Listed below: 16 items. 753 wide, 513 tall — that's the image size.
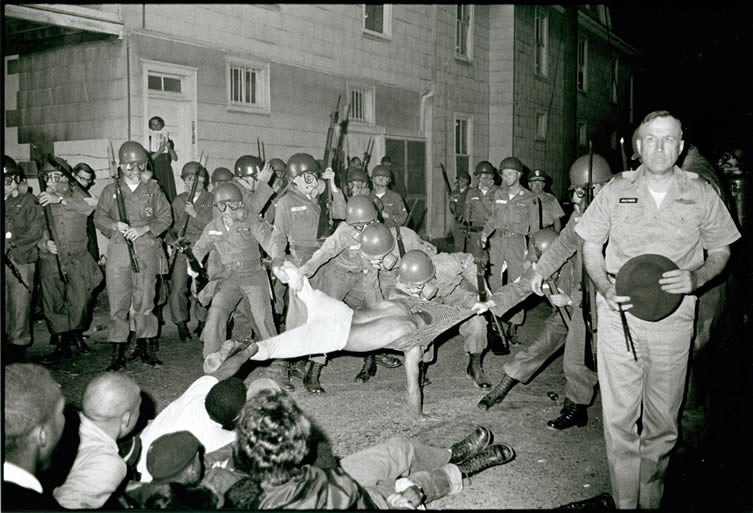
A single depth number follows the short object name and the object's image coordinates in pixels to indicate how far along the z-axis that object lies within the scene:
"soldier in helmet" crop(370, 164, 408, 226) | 10.25
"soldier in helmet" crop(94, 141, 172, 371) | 6.84
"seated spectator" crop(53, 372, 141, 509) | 2.86
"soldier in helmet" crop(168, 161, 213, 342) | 8.20
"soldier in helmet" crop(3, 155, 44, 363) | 7.07
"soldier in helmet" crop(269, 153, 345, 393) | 7.34
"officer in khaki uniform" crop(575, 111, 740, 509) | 3.44
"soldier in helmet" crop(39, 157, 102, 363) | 7.33
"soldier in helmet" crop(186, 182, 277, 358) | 6.38
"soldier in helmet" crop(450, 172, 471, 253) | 13.96
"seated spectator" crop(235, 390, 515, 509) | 2.58
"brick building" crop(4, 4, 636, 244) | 9.87
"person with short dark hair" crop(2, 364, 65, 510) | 2.58
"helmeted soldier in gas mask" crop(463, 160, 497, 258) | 11.45
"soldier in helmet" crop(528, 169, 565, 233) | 9.70
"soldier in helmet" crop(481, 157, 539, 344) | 8.94
